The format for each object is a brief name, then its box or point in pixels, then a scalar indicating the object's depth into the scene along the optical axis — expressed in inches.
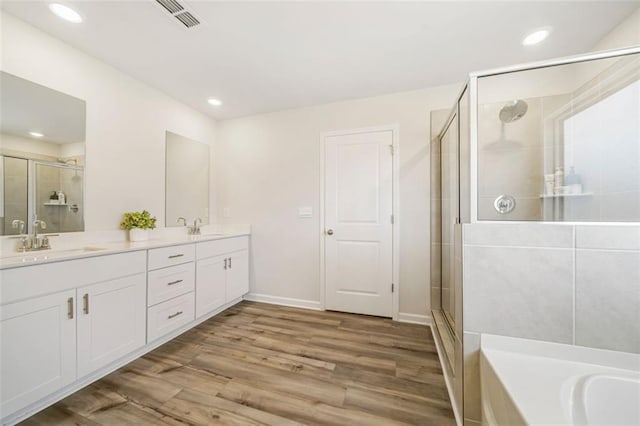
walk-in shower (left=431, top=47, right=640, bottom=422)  42.8
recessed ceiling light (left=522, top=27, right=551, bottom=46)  66.6
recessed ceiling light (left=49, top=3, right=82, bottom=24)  59.4
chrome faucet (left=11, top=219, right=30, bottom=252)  63.1
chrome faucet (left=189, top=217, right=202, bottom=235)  114.7
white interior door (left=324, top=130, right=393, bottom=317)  102.1
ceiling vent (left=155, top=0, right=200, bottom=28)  57.8
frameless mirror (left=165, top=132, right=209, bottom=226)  105.7
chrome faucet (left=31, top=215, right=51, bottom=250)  65.3
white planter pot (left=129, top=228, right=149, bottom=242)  86.1
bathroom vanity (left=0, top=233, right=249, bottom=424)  49.0
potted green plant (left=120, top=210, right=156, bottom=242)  85.9
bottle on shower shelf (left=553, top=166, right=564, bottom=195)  67.0
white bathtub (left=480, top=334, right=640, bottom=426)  32.9
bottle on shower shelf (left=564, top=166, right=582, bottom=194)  62.9
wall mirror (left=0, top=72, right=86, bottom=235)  61.9
